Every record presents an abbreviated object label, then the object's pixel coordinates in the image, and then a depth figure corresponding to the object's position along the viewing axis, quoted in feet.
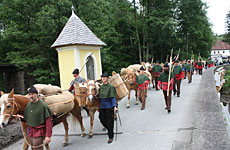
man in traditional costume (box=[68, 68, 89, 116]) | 25.38
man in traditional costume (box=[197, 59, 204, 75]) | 75.98
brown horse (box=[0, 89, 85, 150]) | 14.24
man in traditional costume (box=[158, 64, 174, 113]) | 30.09
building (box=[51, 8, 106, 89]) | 39.73
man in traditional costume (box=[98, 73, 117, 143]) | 20.40
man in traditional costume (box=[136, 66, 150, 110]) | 32.76
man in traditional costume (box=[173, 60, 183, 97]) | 40.02
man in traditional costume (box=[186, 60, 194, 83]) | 56.49
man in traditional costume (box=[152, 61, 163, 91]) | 50.65
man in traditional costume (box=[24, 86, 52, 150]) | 14.65
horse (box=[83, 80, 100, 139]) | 20.62
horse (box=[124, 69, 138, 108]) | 34.68
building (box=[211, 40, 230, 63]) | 269.85
